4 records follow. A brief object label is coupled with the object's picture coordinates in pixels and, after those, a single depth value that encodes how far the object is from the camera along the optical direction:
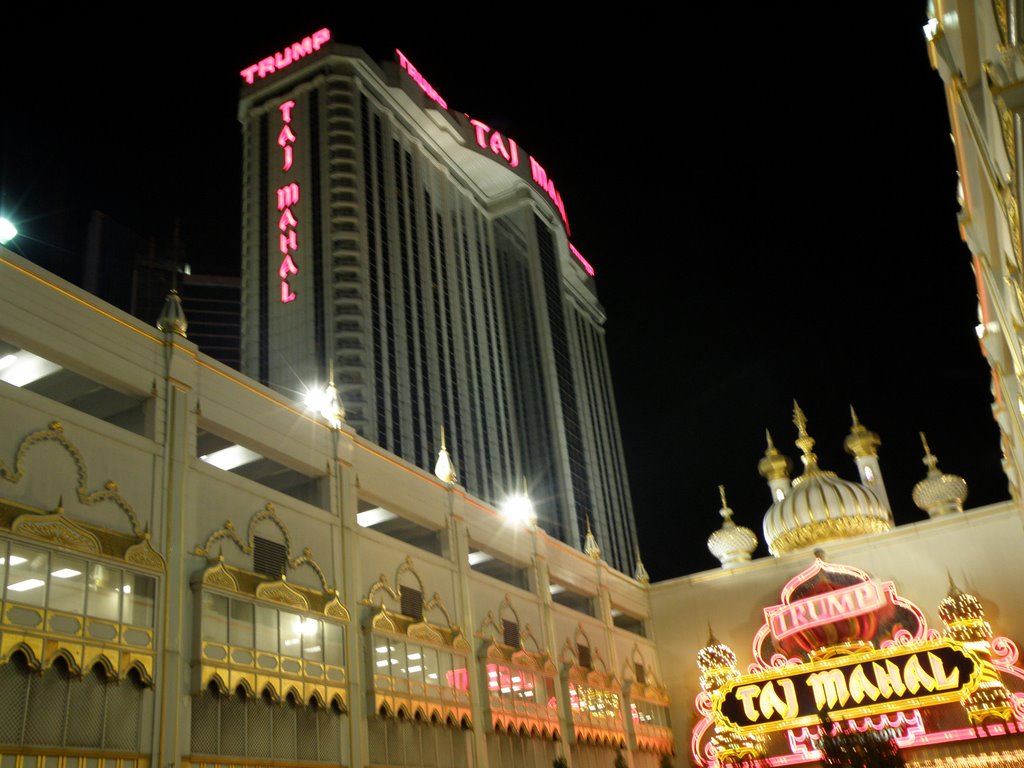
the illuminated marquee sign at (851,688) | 37.84
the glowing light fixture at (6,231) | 20.90
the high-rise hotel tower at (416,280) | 82.62
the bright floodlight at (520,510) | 39.50
